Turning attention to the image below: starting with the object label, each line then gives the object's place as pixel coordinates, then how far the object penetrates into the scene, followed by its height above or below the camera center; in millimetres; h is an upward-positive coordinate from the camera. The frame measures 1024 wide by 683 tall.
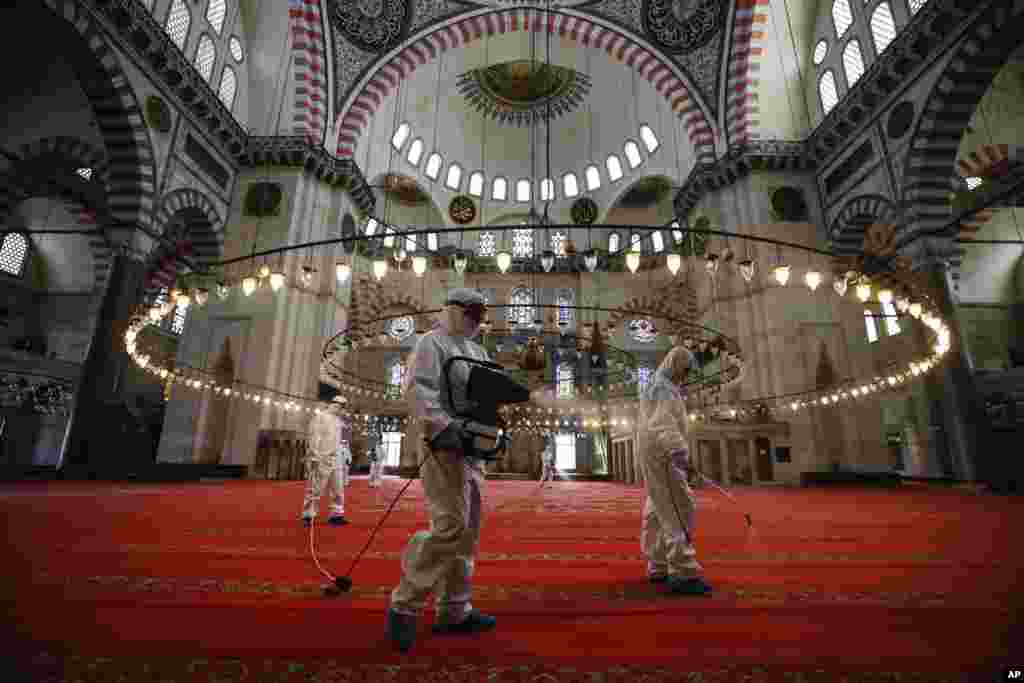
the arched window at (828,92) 13008 +9956
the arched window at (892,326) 16259 +4636
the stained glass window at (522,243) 22781 +10022
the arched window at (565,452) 21242 +365
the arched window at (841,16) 12280 +11301
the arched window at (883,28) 11000 +9897
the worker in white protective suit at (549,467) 13349 -230
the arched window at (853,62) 12016 +9940
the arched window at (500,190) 22781 +12457
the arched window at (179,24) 11383 +10106
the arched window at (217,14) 12672 +11475
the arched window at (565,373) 20622 +3834
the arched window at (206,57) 12445 +10219
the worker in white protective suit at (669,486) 2516 -133
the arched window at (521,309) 21828 +6770
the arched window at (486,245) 23000 +10051
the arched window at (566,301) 22016 +7251
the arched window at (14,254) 16180 +6640
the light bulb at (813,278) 7070 +2681
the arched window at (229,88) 13461 +10174
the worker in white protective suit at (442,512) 1759 -205
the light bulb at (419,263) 8312 +3280
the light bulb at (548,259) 6709 +2790
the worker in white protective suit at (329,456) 5105 +13
